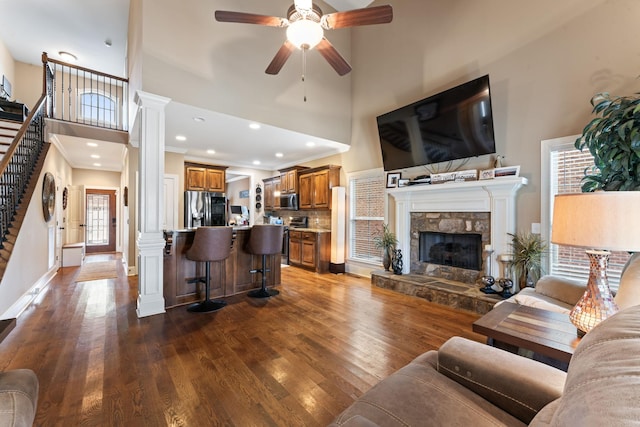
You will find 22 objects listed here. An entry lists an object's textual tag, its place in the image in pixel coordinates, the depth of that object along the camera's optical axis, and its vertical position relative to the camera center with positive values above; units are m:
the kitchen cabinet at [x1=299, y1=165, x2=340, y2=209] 5.85 +0.65
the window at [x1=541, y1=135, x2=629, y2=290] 2.98 +0.36
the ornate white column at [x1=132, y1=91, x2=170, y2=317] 3.19 +0.10
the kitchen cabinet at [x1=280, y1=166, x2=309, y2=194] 6.71 +0.90
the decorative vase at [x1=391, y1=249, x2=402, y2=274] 4.52 -0.83
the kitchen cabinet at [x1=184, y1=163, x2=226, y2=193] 6.39 +0.90
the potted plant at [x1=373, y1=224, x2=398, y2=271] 4.73 -0.54
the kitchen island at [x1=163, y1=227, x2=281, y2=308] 3.50 -0.86
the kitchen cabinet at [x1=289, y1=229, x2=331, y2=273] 5.70 -0.80
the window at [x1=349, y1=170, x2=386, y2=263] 5.22 +0.01
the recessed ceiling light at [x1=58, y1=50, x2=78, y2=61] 6.19 +3.78
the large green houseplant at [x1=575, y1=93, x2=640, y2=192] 2.12 +0.58
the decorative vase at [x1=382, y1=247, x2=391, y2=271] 4.77 -0.82
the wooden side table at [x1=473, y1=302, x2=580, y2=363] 1.29 -0.65
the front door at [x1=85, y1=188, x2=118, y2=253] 8.53 -0.27
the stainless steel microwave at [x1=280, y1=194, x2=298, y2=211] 6.71 +0.31
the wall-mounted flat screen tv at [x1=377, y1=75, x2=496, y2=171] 3.51 +1.29
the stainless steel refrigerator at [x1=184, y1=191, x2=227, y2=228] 6.28 +0.12
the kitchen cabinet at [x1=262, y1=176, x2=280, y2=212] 7.39 +0.58
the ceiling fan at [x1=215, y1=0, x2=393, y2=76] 2.50 +1.91
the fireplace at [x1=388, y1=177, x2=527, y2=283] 3.47 -0.02
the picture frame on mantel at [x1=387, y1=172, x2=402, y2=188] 4.66 +0.62
